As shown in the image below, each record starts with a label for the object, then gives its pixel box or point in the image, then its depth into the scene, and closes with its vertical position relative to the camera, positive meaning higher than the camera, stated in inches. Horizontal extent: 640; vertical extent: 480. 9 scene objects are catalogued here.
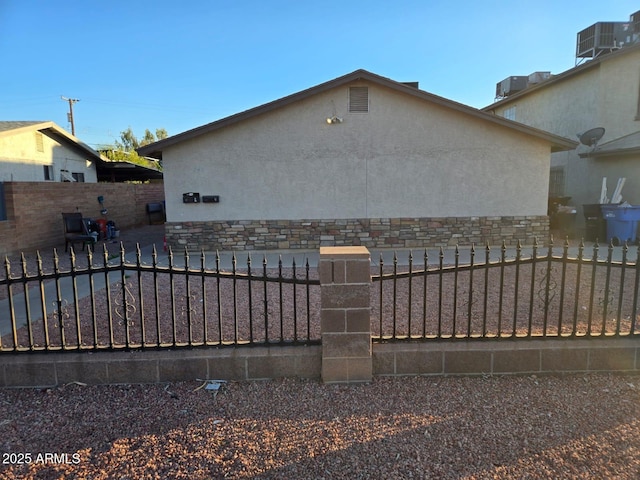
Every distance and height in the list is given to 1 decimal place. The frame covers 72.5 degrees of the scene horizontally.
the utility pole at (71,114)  1628.9 +299.5
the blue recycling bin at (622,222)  440.5 -33.3
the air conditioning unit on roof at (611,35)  658.8 +231.8
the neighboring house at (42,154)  649.6 +68.1
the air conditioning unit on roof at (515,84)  799.7 +193.9
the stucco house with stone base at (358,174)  428.5 +17.0
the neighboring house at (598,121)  530.0 +92.7
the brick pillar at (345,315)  138.2 -39.6
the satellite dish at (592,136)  537.6 +65.4
